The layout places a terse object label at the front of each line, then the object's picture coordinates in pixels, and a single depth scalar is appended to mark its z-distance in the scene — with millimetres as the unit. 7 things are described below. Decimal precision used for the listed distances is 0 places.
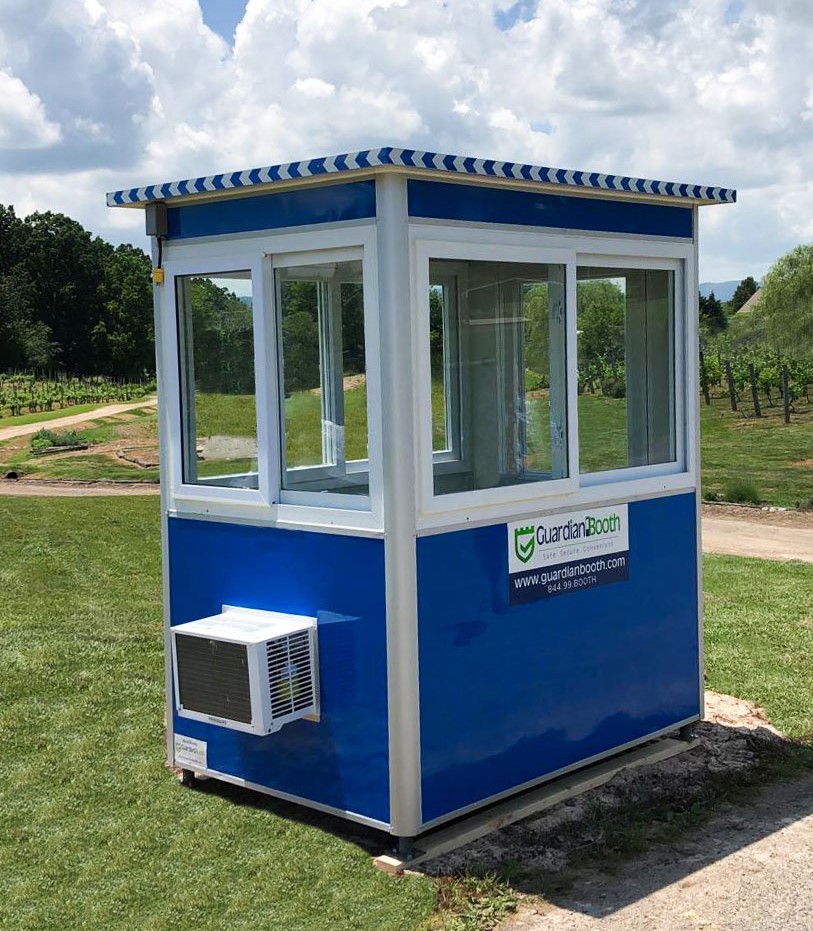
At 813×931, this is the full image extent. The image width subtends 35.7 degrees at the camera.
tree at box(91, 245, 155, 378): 60750
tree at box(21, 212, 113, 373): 62281
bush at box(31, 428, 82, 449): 24500
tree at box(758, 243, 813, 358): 24984
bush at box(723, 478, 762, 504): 16438
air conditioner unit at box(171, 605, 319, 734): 5219
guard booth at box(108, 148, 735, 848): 5098
